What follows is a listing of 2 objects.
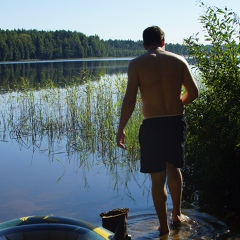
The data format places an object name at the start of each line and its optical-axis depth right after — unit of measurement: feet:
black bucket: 11.02
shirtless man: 12.51
